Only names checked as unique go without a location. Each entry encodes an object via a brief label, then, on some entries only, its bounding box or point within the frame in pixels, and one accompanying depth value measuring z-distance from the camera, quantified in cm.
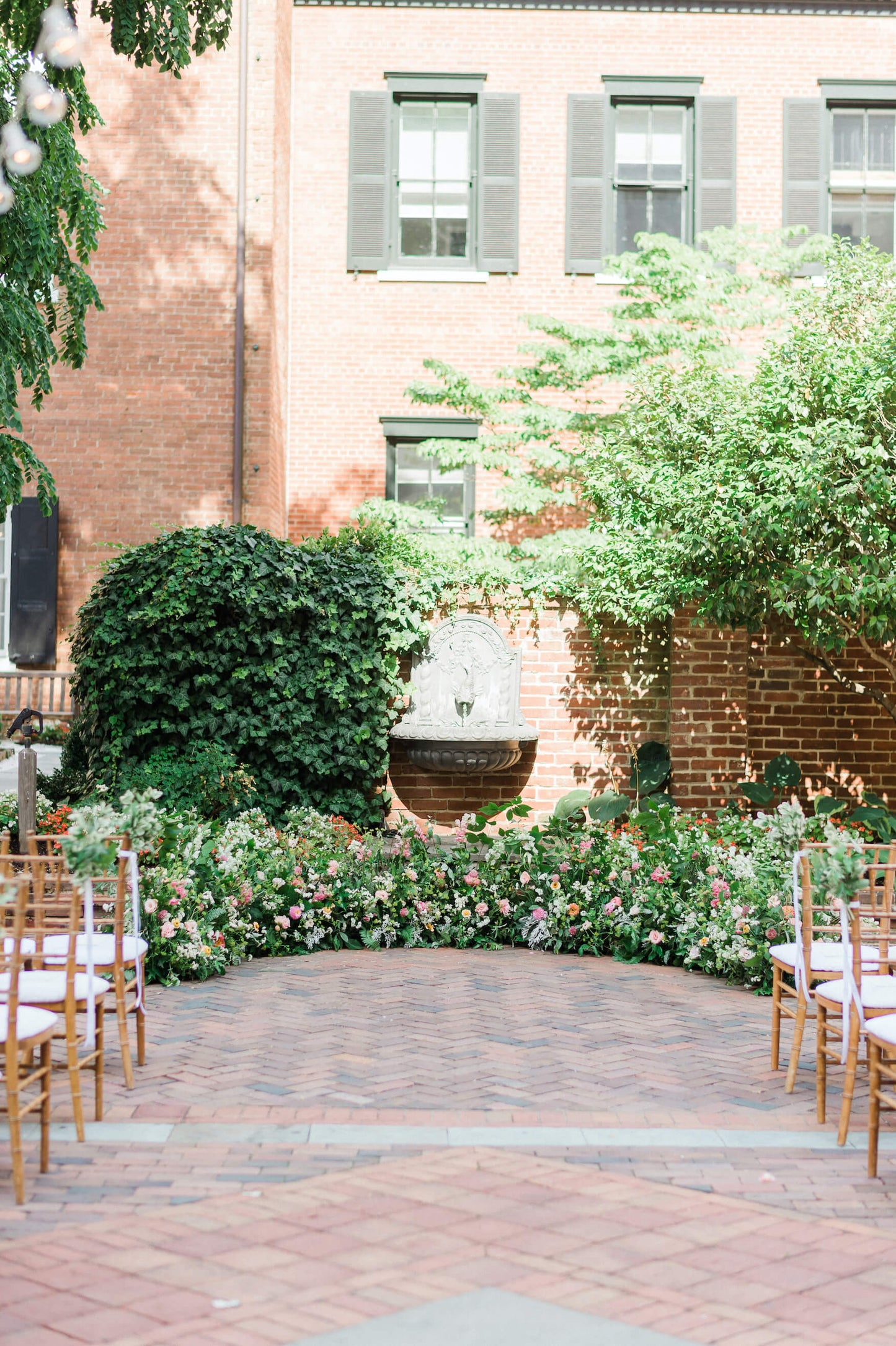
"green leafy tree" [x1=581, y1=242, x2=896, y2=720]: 803
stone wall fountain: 953
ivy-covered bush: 895
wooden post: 788
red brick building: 1379
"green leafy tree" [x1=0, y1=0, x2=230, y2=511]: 717
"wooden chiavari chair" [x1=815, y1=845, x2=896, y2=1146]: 436
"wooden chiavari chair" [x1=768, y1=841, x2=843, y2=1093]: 486
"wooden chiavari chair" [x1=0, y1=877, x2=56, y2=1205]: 379
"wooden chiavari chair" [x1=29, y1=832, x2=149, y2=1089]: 493
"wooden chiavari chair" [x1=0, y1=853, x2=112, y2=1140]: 434
